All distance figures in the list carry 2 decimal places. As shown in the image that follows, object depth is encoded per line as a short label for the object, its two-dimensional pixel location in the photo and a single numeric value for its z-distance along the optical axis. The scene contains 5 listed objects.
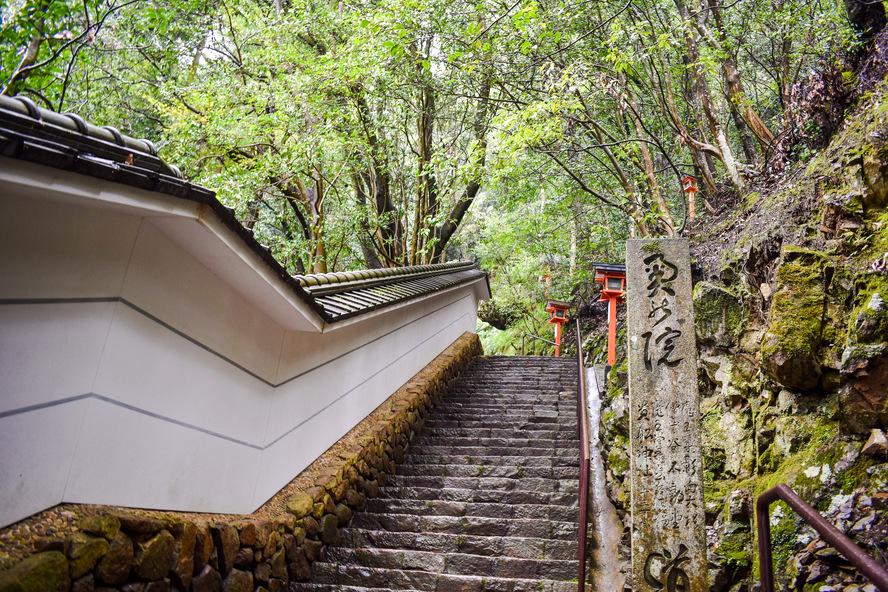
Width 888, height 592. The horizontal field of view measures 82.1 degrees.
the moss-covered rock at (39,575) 2.08
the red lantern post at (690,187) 11.11
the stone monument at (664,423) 3.53
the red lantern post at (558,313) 16.55
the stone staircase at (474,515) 4.44
